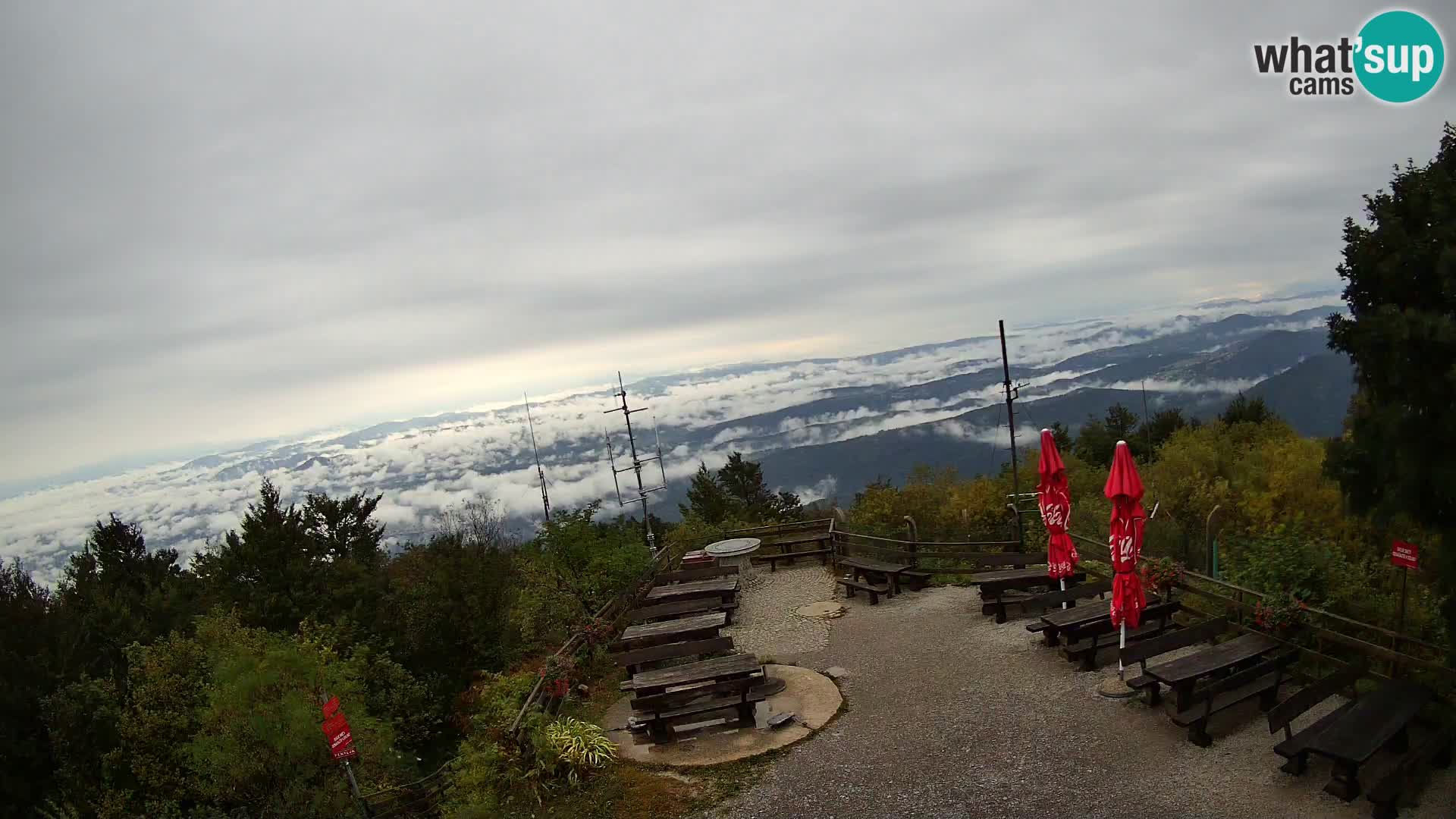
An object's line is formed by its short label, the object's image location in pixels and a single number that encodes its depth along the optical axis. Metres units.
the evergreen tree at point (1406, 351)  5.67
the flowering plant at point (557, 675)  11.13
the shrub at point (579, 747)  8.98
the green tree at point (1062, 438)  40.12
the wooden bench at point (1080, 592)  11.87
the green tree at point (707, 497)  44.72
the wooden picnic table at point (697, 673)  10.02
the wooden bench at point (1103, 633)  10.40
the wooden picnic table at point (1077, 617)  10.47
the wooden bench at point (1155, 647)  8.91
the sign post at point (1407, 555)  7.63
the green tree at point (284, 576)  28.34
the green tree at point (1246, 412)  36.25
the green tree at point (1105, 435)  39.25
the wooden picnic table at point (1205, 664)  7.97
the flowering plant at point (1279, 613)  8.83
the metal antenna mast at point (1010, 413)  16.64
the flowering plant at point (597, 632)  13.53
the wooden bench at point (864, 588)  15.22
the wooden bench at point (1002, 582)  13.03
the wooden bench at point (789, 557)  19.80
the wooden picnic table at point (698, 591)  15.30
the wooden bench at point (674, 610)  14.37
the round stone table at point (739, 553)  18.14
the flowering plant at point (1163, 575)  10.98
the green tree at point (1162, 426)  37.32
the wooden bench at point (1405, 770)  6.16
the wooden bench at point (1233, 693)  7.83
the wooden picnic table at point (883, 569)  15.58
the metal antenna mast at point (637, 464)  19.52
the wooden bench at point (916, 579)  16.06
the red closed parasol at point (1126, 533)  9.10
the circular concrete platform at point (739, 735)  9.34
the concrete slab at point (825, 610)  15.05
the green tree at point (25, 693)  19.34
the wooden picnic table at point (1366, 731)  6.22
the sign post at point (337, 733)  10.39
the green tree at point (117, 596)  23.34
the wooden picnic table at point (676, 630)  12.65
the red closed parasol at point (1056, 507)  11.23
